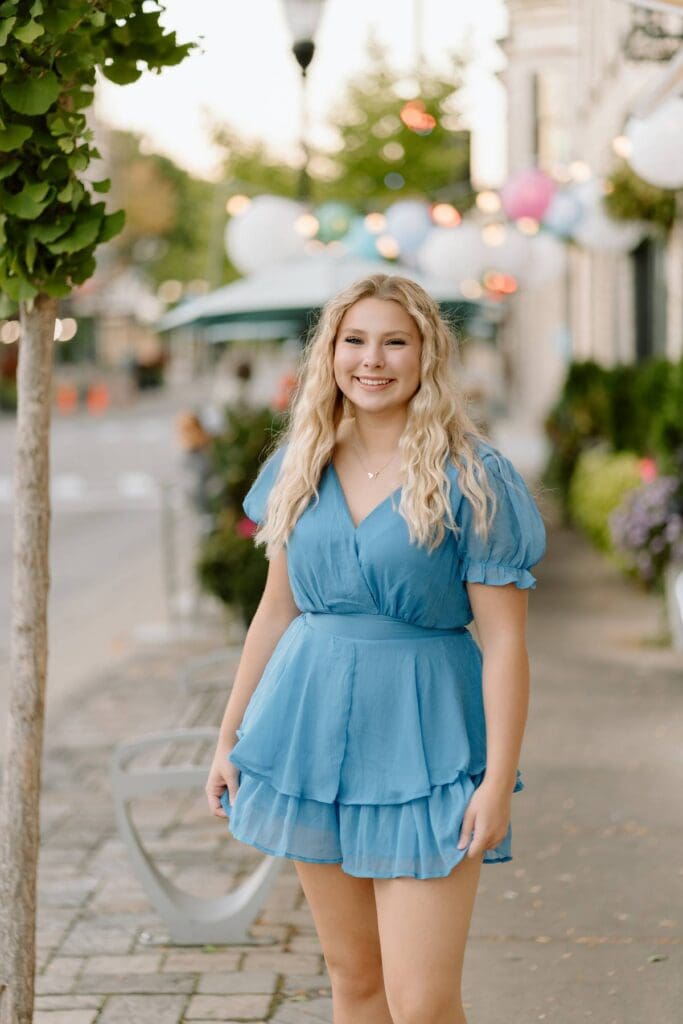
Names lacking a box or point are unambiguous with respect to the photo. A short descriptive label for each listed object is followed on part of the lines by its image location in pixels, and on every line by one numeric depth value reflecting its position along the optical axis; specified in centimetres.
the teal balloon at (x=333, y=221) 1338
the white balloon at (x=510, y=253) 1285
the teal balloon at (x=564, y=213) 1235
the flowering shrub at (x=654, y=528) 877
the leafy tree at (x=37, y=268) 342
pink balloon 1250
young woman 287
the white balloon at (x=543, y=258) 1389
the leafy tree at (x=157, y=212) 7294
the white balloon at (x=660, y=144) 761
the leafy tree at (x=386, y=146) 2675
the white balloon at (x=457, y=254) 1236
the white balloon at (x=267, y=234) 1133
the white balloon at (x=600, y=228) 1213
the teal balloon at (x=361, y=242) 1351
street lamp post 977
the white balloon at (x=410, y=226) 1326
